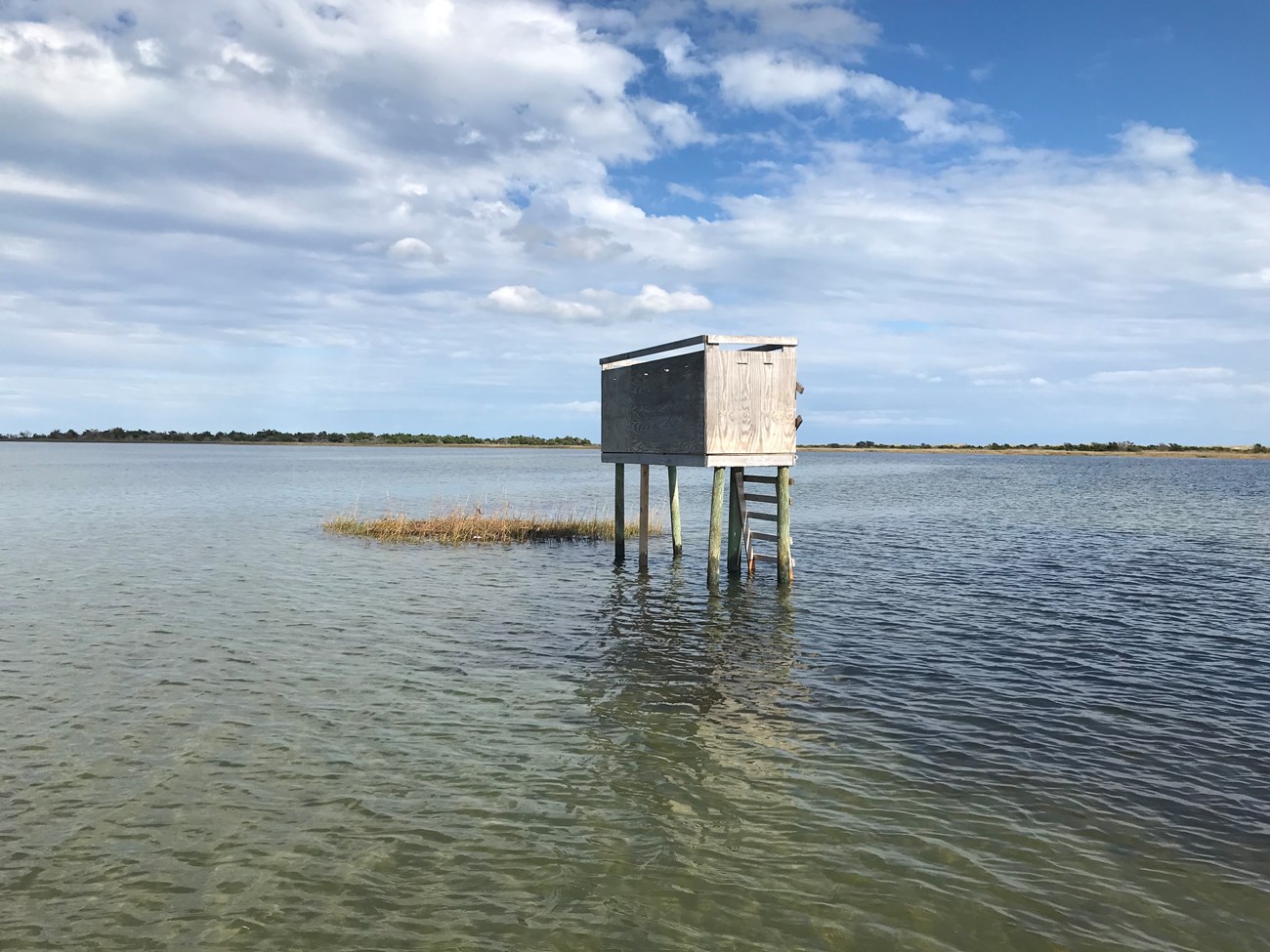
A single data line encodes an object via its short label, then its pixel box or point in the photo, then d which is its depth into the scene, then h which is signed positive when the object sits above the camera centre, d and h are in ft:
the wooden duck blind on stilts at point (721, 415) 60.94 +2.72
